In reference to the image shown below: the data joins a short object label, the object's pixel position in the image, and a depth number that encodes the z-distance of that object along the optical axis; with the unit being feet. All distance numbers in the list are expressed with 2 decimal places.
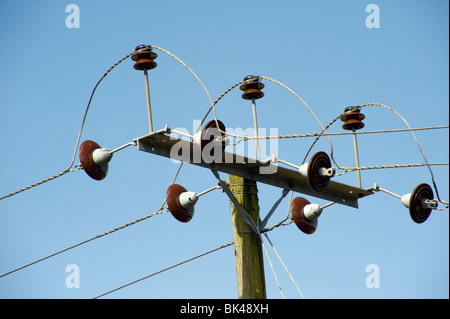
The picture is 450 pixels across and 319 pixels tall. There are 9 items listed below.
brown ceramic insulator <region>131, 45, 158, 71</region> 41.53
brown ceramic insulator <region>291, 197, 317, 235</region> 43.27
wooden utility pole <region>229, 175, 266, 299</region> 40.88
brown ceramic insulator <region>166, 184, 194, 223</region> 42.34
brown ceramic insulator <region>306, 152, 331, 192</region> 41.11
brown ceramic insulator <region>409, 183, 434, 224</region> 42.86
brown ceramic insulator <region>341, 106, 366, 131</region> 46.50
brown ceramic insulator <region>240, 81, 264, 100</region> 44.01
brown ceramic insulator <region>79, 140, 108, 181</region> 42.06
